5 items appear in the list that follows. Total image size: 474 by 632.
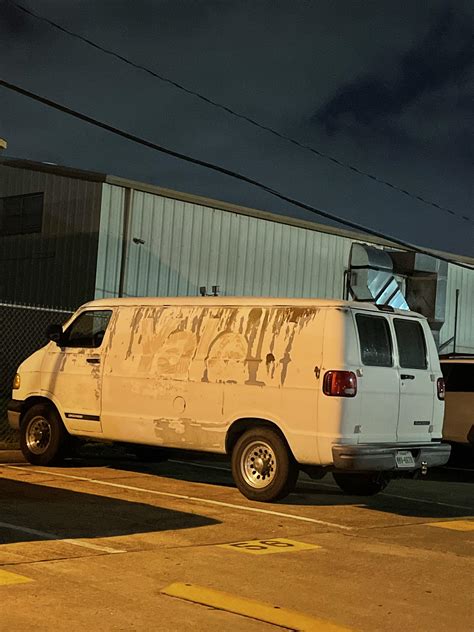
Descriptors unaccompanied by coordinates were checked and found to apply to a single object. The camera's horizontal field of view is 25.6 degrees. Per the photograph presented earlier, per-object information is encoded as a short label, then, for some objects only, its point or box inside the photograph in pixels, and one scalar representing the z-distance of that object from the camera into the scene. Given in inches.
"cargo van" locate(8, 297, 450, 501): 443.8
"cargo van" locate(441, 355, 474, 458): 614.9
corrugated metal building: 874.8
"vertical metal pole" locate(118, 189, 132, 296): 877.2
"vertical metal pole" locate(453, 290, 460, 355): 1293.1
